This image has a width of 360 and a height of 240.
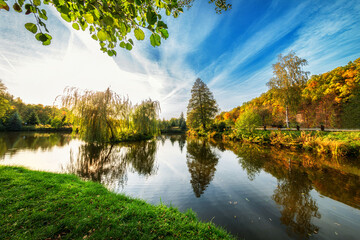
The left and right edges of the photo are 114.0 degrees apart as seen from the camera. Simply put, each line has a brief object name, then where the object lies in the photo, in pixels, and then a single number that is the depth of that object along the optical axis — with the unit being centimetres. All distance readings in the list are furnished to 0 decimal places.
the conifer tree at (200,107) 2642
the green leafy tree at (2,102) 2056
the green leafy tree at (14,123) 3007
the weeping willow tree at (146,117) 1573
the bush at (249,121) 1623
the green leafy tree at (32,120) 3894
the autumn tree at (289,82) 1590
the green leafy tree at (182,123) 5089
